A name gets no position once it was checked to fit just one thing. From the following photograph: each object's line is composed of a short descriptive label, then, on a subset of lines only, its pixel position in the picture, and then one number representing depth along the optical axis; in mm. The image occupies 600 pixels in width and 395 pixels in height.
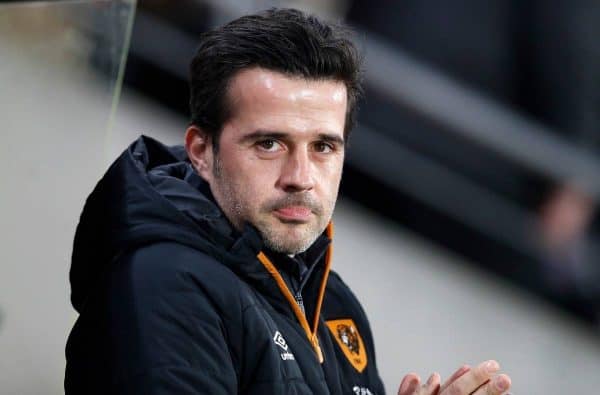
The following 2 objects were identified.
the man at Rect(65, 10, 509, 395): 7544
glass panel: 7943
